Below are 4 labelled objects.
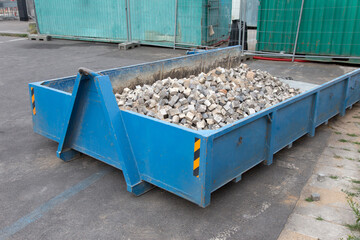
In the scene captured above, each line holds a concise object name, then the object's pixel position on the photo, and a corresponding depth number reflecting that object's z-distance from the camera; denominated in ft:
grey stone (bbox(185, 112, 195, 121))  14.80
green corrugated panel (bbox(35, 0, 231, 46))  45.73
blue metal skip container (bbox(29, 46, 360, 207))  12.18
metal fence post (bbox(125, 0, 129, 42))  49.65
